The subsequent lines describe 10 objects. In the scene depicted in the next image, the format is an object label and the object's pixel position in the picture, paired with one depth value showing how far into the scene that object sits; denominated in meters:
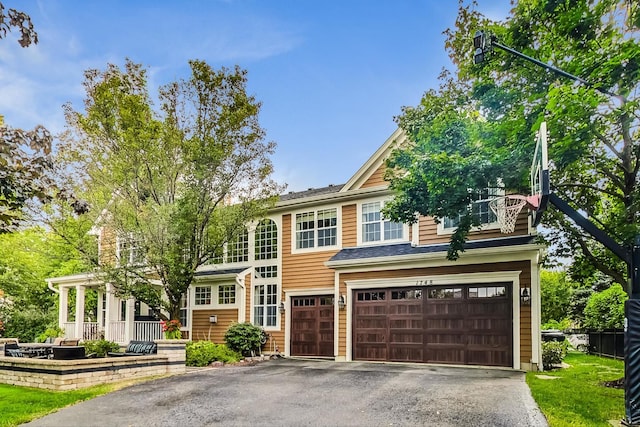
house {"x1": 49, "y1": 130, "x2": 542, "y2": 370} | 13.55
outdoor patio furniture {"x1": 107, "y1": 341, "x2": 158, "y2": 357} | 14.42
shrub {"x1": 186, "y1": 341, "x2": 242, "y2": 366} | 15.54
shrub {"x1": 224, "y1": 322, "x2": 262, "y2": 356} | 16.92
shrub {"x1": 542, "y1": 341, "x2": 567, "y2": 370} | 14.38
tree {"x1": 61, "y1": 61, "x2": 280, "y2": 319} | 15.04
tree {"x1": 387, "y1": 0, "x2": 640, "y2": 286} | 9.55
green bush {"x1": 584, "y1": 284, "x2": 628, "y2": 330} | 19.68
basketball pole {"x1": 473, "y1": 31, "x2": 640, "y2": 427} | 7.28
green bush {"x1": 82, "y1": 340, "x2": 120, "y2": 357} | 17.94
